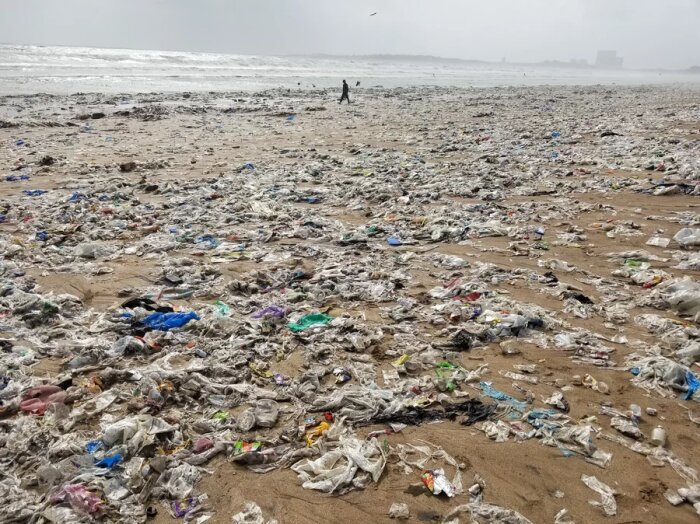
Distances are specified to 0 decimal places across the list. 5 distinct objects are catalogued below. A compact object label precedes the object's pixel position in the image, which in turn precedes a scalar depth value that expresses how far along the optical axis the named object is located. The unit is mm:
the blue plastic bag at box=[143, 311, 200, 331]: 4586
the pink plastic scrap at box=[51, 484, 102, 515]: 2623
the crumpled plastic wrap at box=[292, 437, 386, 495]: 2838
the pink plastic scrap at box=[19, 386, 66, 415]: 3418
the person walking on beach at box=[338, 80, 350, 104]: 24066
